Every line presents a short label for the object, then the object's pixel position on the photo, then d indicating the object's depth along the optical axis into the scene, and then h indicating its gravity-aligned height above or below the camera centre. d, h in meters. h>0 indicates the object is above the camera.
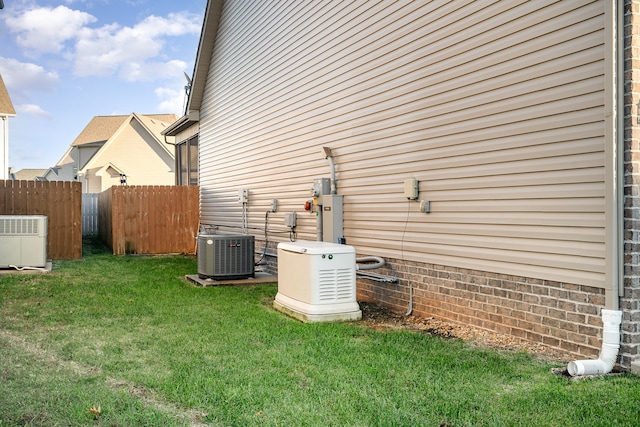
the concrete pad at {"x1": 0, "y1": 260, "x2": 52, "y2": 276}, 11.05 -1.05
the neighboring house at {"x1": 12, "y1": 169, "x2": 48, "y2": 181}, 48.64 +3.11
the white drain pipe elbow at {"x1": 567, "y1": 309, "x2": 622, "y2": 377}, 4.41 -1.01
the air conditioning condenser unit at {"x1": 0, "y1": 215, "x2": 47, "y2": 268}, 11.10 -0.52
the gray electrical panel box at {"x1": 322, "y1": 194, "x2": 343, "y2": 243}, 8.57 -0.09
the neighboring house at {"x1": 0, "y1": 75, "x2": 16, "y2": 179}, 21.36 +2.71
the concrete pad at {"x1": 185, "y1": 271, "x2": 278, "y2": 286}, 9.64 -1.11
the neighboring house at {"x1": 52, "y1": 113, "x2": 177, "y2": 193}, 29.69 +2.58
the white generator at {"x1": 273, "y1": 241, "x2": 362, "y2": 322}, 6.66 -0.79
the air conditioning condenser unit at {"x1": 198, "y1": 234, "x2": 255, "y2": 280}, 9.77 -0.71
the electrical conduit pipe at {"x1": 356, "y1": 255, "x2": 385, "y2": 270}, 7.49 -0.64
